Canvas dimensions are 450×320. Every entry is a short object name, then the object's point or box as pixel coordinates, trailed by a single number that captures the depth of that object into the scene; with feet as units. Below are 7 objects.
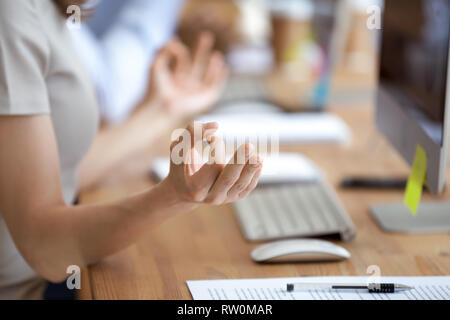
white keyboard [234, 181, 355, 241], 5.04
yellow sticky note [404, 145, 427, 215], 4.89
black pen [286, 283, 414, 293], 4.56
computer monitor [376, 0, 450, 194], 4.73
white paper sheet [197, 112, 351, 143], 6.54
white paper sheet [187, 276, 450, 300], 4.53
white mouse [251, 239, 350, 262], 4.83
